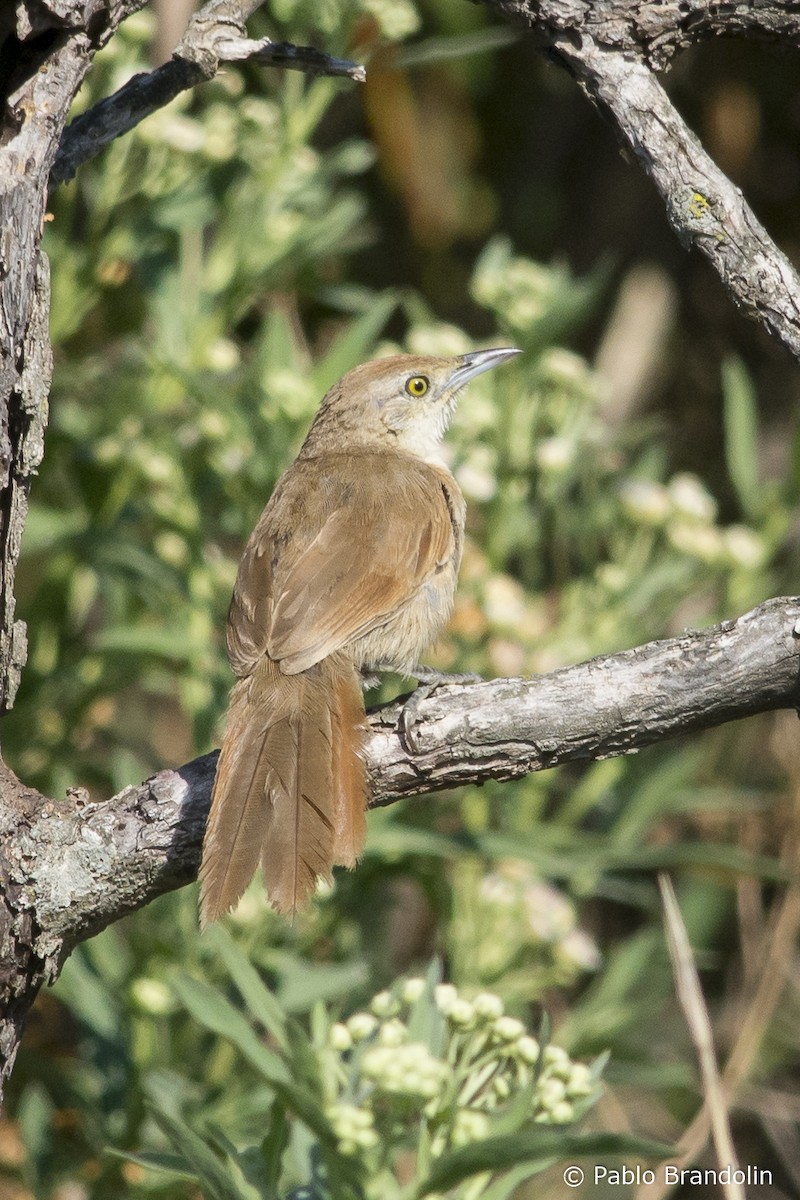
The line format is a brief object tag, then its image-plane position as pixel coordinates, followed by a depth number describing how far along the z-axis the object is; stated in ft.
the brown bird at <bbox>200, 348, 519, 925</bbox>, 16.61
